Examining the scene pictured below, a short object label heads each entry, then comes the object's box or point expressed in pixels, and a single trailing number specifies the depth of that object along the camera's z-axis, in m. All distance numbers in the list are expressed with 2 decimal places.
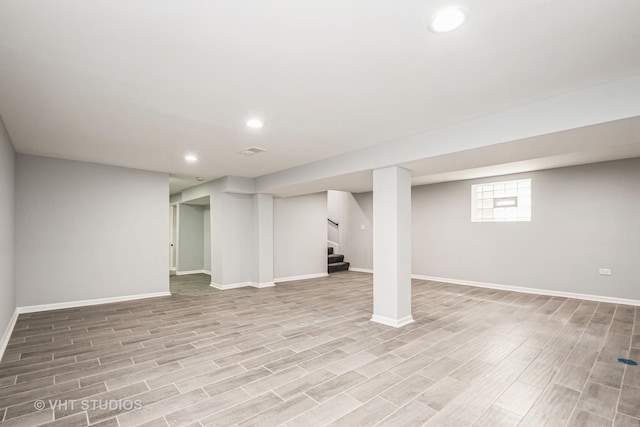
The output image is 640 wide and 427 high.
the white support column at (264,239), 7.30
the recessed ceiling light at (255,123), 3.43
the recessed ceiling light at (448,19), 1.71
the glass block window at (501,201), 6.49
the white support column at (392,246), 4.23
